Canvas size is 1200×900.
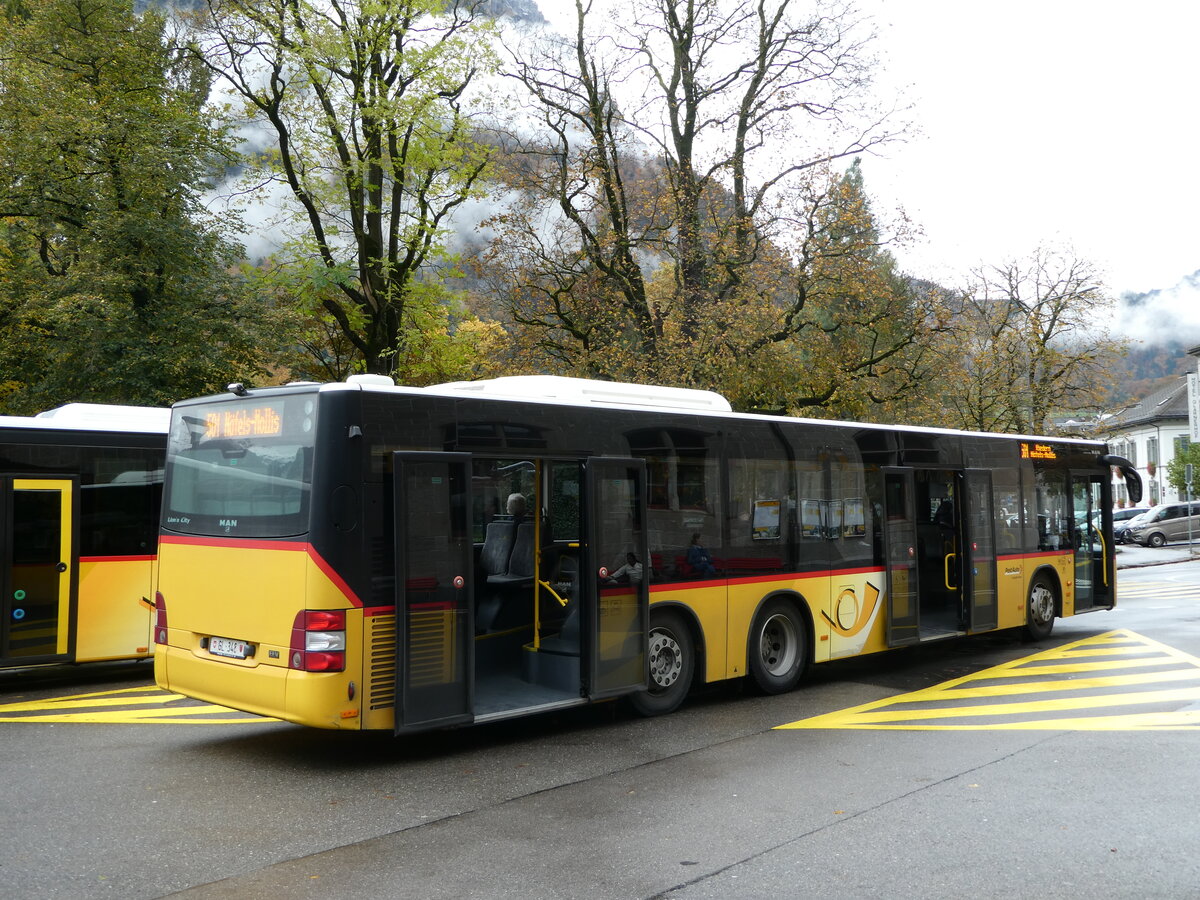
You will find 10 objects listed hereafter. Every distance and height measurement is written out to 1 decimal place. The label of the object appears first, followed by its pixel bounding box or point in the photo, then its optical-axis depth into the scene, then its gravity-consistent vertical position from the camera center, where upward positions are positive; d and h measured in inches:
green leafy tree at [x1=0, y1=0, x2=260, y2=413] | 848.9 +248.2
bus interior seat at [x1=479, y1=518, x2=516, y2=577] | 384.8 -6.4
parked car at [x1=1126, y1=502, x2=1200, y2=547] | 1793.8 -14.2
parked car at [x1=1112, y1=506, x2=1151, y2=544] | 1854.1 -2.8
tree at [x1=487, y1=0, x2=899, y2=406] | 1023.0 +336.9
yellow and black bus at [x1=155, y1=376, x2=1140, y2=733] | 291.4 -6.6
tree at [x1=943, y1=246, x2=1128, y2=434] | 1477.6 +247.0
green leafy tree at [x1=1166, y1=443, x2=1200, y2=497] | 2291.5 +113.9
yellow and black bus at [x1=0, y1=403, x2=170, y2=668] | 436.1 +1.5
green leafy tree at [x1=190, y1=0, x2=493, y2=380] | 1003.3 +392.4
